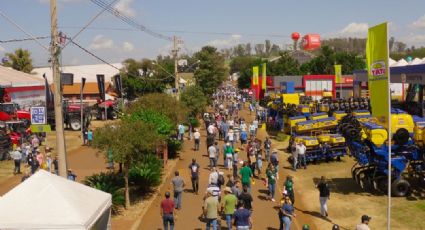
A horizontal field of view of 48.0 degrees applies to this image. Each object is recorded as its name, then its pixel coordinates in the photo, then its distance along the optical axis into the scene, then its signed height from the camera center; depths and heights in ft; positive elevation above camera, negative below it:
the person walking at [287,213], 40.50 -10.37
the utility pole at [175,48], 125.65 +12.06
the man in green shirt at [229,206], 41.29 -9.80
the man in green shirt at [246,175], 53.31 -9.26
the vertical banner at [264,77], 150.00 +4.67
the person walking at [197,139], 88.94 -8.61
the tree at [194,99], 121.19 -1.37
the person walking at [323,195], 47.00 -10.39
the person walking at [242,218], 36.96 -9.75
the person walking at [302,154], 71.10 -9.48
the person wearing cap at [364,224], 33.71 -9.58
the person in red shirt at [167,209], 41.09 -9.86
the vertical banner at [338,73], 160.25 +5.59
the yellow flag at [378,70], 38.11 +1.54
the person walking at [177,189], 49.16 -9.83
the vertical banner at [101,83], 121.51 +3.39
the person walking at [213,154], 69.36 -8.85
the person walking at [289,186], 48.16 -9.56
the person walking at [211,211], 40.24 -9.94
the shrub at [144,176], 58.03 -9.87
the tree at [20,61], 264.93 +20.87
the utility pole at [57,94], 40.88 +0.29
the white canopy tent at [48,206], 25.12 -5.96
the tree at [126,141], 49.21 -4.77
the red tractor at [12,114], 103.08 -3.51
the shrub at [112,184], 50.16 -9.86
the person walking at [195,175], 56.18 -9.64
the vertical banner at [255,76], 169.90 +5.54
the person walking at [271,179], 53.36 -9.88
